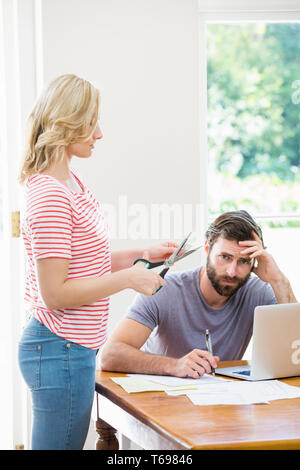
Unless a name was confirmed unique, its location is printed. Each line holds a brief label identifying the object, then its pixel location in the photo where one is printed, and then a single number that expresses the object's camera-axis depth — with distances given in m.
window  4.47
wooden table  2.72
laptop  3.22
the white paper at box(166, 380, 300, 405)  3.02
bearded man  3.64
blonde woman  2.90
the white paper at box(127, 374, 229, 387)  3.20
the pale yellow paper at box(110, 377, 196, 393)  3.12
